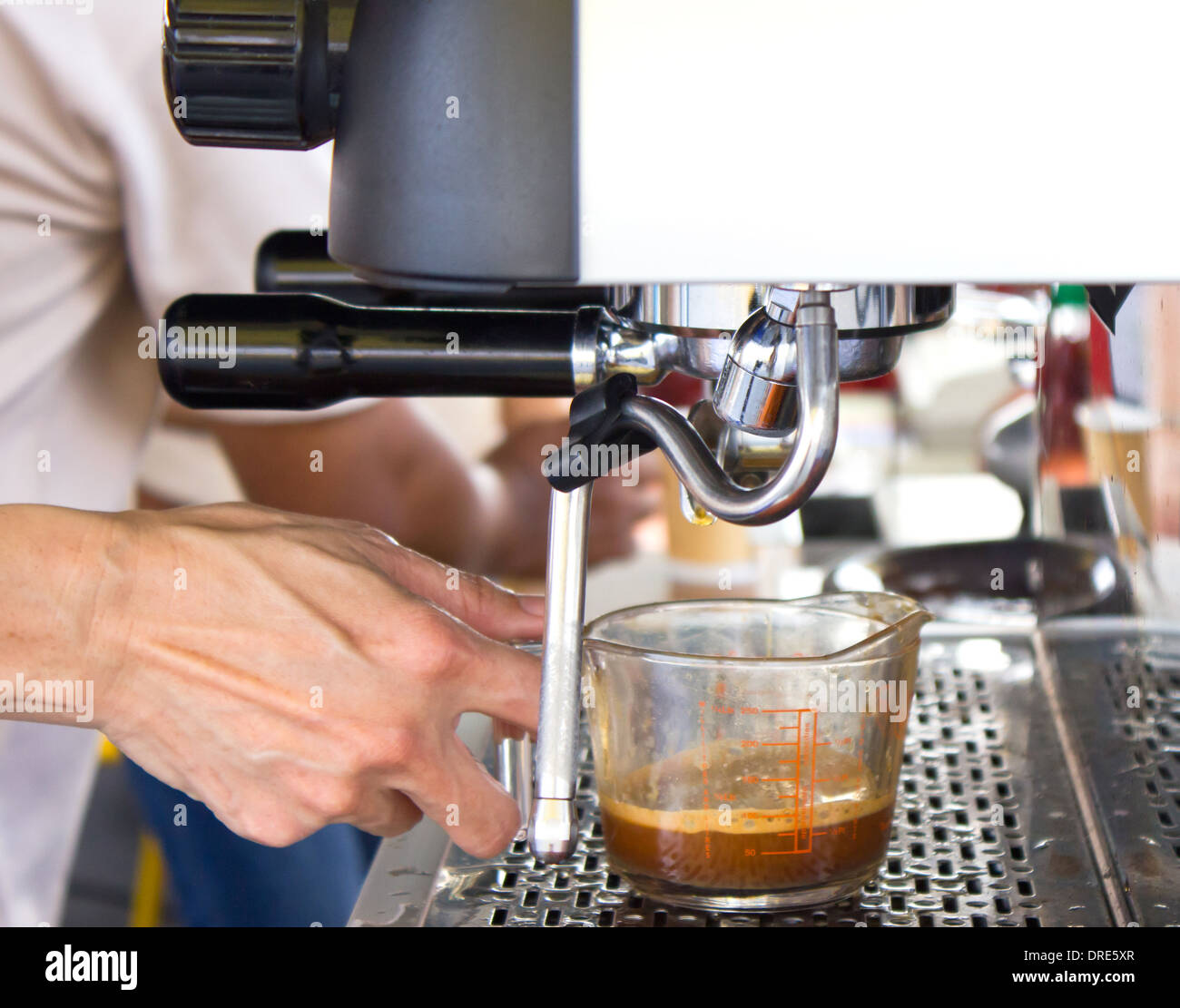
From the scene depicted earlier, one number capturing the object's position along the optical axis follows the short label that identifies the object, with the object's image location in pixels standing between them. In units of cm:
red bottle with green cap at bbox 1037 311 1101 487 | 75
